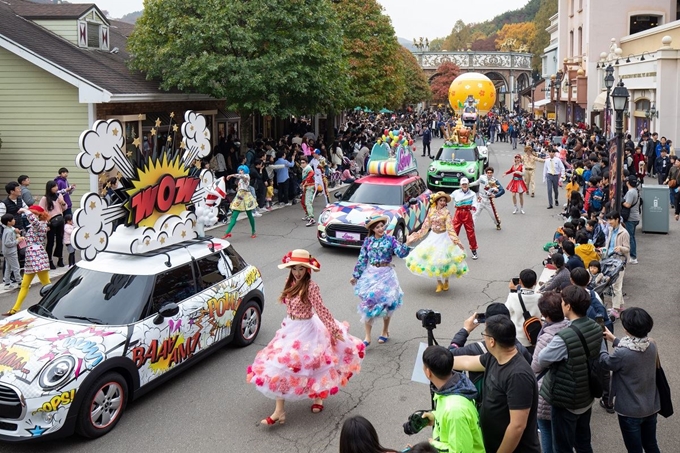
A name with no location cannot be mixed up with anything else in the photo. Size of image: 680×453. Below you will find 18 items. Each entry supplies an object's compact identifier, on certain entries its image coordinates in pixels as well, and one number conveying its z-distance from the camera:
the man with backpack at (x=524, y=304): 7.09
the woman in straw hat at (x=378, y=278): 9.58
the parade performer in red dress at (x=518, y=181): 20.41
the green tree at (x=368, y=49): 32.25
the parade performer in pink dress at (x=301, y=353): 7.25
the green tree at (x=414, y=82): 63.72
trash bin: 16.64
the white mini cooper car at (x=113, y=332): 6.56
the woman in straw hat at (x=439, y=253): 12.42
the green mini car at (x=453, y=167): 25.00
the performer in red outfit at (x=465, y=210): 15.09
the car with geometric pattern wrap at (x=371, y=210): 15.46
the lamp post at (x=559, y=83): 50.03
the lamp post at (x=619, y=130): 13.37
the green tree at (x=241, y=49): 21.22
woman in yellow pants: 11.14
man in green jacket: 4.49
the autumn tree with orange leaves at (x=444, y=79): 90.88
